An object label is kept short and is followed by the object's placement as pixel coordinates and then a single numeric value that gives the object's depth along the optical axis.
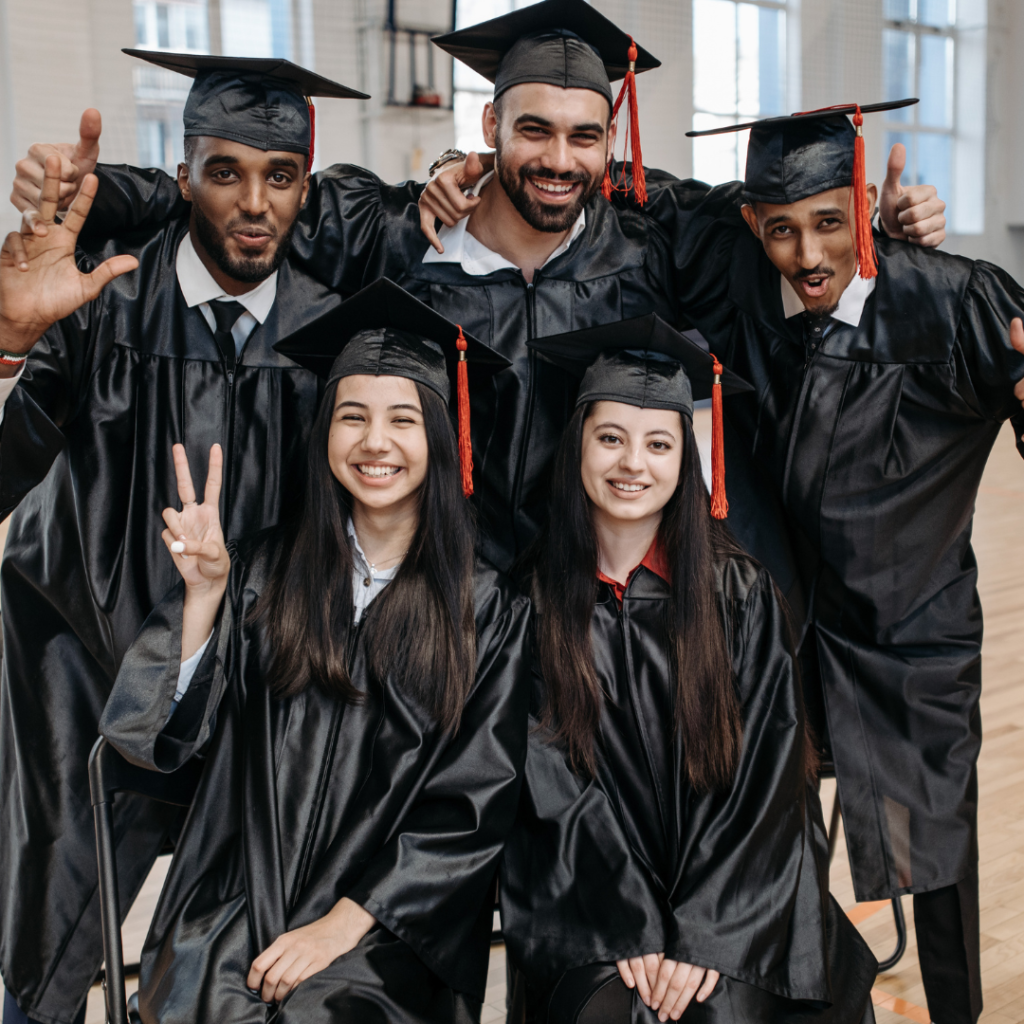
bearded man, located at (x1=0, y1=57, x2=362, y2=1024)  2.20
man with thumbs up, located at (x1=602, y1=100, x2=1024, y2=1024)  2.29
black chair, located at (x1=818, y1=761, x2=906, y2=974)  2.62
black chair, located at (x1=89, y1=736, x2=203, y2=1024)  1.76
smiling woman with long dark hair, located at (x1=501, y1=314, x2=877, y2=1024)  1.92
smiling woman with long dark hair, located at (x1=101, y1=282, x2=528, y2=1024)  1.85
